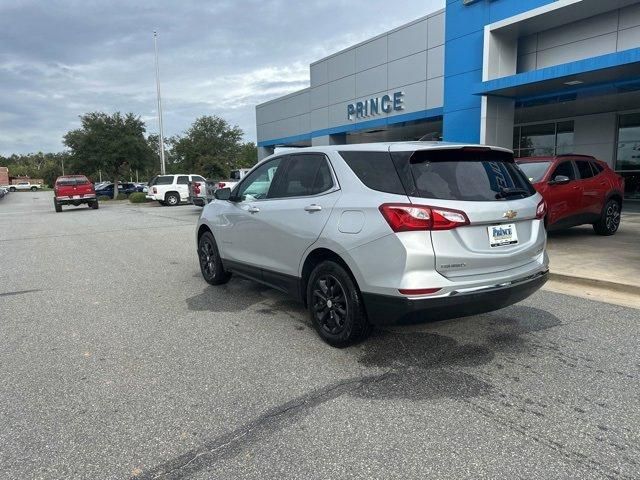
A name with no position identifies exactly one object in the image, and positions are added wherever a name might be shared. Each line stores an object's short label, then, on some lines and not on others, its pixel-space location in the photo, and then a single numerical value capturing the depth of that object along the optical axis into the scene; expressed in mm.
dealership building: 13445
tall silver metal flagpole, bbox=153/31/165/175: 34031
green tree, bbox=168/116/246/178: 44094
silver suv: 3527
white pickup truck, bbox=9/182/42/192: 101562
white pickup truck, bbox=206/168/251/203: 18109
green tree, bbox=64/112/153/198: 37031
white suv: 27719
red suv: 8562
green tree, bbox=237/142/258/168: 47906
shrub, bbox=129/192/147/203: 32656
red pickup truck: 25172
